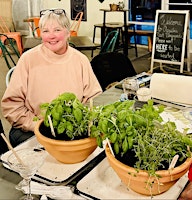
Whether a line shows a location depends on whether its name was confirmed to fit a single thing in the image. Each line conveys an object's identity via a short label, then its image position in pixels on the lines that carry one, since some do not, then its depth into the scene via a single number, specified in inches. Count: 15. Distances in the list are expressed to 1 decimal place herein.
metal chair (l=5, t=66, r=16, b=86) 101.5
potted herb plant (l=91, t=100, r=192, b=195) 43.3
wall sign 329.2
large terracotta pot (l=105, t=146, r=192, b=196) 42.9
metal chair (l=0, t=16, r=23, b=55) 282.5
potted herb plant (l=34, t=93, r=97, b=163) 51.1
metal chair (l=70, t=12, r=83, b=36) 324.3
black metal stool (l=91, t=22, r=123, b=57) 281.8
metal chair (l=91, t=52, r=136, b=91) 116.2
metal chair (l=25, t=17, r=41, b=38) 290.1
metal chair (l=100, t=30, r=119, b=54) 168.0
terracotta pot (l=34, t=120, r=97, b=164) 50.8
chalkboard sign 227.0
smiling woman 84.4
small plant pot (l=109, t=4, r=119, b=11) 284.0
